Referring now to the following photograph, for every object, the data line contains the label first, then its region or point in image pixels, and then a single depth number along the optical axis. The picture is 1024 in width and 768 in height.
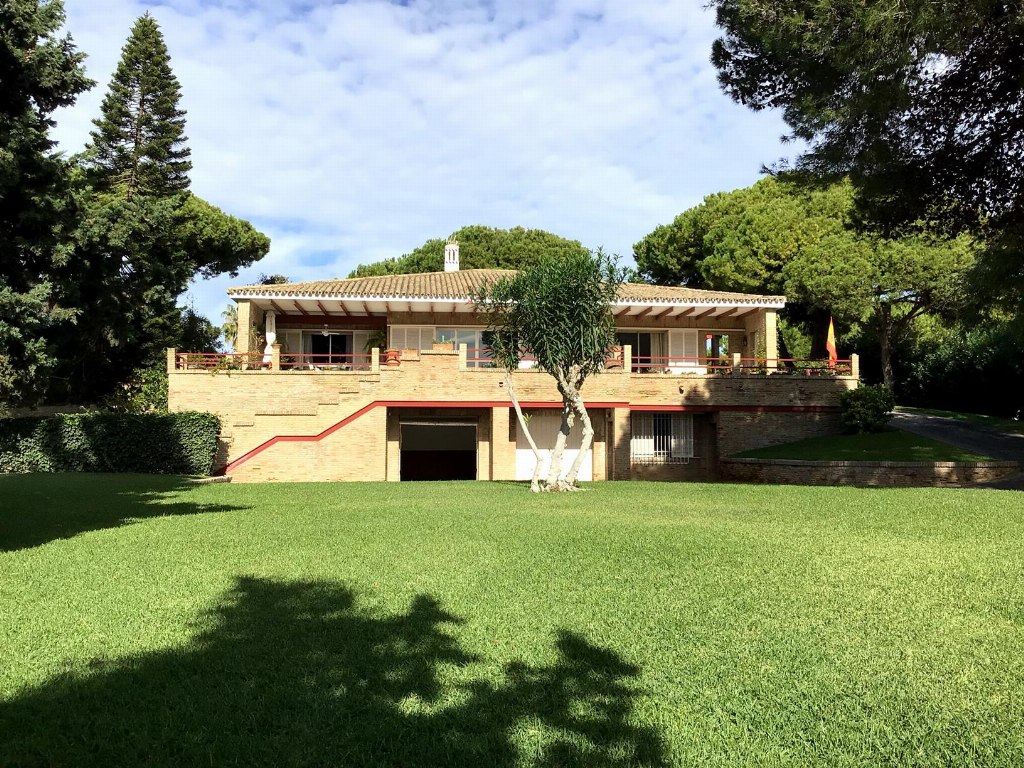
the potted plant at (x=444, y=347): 25.09
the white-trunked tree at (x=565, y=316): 16.91
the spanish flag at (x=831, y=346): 27.07
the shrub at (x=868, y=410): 24.52
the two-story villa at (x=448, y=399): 24.11
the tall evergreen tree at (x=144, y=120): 33.34
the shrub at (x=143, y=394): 26.56
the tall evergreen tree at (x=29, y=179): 9.50
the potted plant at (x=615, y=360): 25.14
